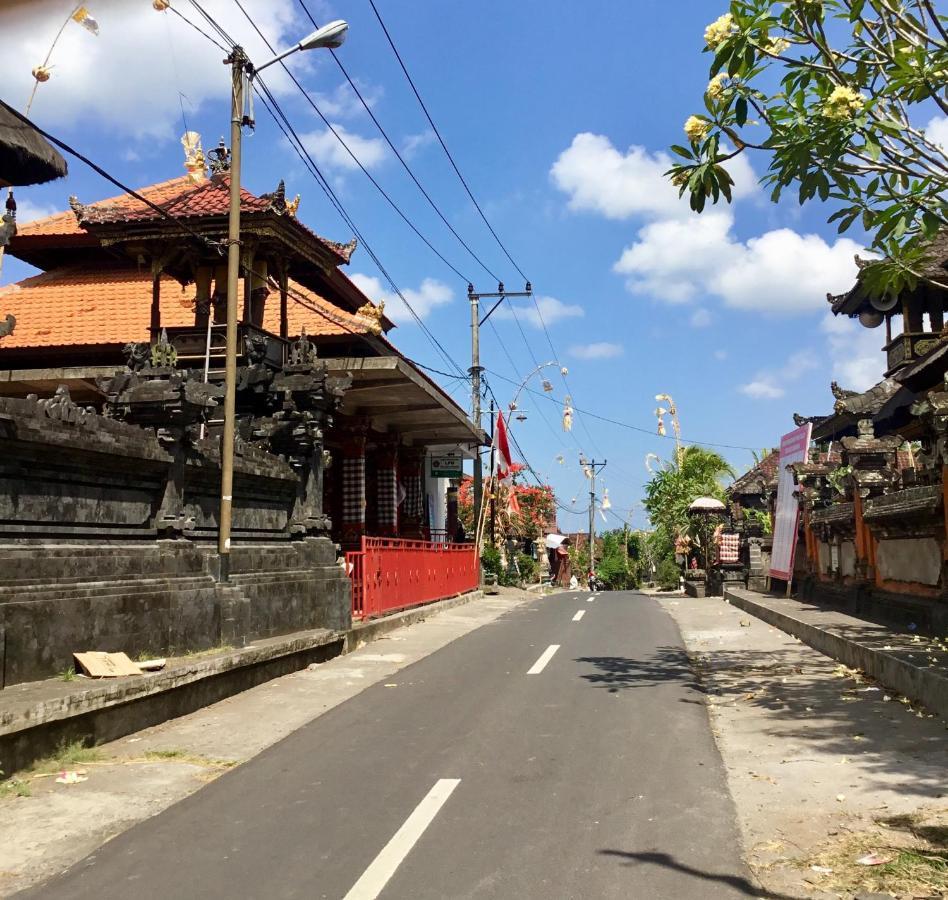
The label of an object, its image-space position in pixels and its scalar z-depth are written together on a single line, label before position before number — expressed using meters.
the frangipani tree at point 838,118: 6.35
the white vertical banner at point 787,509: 18.27
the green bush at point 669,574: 40.19
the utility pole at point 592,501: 64.97
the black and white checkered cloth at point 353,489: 22.55
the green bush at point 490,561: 32.84
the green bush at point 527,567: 40.81
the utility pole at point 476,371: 29.58
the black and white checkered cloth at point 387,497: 25.17
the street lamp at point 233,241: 10.26
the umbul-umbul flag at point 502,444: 32.59
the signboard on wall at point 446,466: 29.24
